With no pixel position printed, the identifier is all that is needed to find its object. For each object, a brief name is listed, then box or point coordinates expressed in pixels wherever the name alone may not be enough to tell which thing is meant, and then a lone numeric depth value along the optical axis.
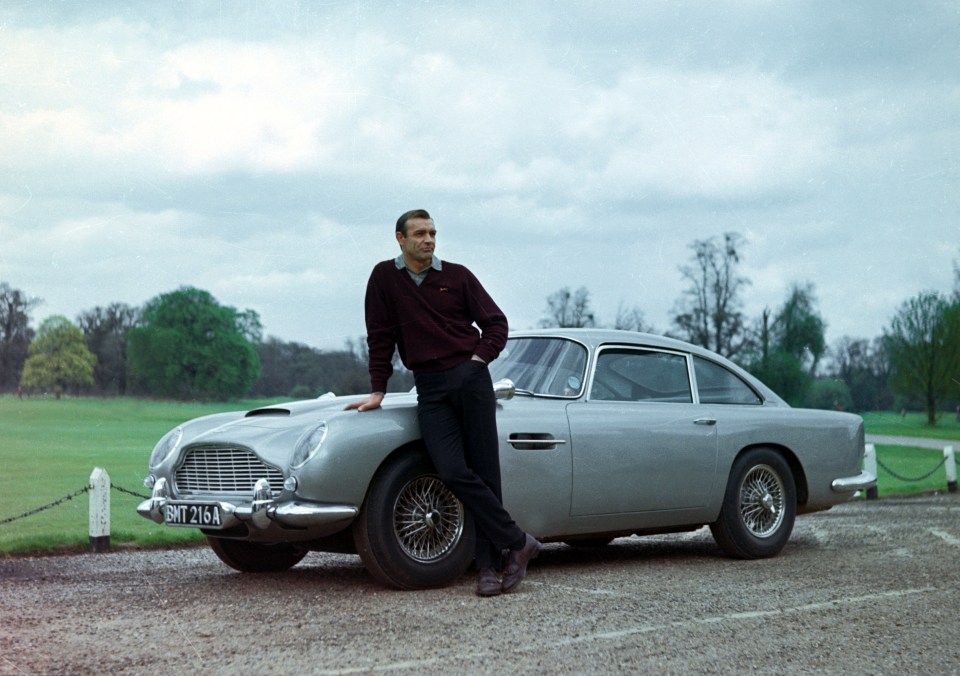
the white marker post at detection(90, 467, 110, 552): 9.77
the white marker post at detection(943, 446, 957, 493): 19.62
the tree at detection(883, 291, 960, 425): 43.06
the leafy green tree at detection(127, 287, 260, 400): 21.39
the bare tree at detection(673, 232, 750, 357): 39.00
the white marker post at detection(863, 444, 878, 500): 16.69
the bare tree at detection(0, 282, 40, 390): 19.16
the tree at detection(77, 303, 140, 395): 20.77
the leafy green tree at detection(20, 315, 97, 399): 20.02
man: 6.23
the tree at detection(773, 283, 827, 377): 41.62
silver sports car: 6.14
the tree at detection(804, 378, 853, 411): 33.75
